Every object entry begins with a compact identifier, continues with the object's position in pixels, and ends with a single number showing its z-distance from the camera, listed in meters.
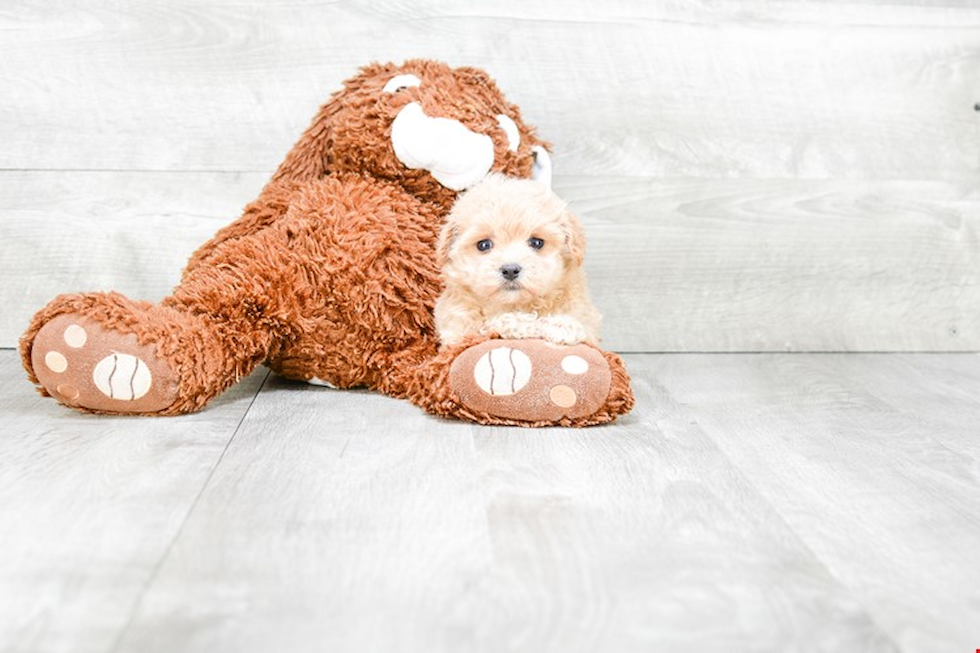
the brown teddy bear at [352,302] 1.07
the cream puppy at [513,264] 1.11
